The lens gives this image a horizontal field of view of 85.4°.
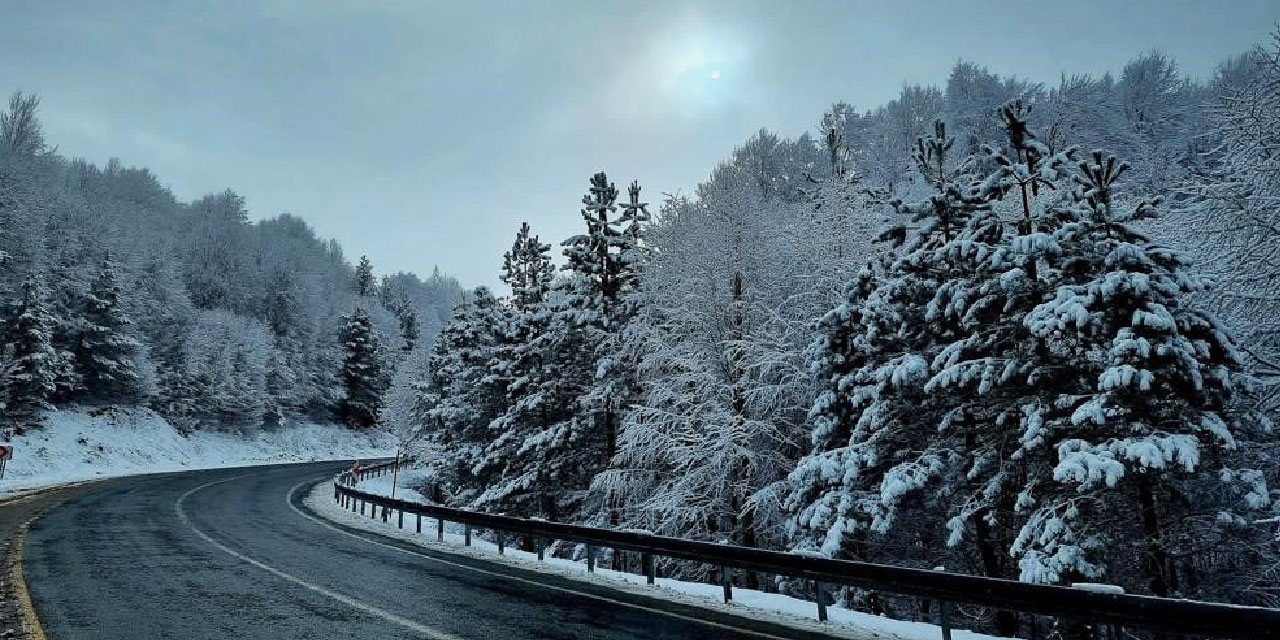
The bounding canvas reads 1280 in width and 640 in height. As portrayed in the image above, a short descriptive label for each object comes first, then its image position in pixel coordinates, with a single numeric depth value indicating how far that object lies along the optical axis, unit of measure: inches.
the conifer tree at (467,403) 1240.2
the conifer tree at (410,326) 4056.1
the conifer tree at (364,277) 4623.5
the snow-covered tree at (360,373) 2965.1
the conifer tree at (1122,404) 384.8
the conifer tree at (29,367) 1476.4
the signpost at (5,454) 1160.2
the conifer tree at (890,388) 517.0
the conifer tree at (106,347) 1790.1
